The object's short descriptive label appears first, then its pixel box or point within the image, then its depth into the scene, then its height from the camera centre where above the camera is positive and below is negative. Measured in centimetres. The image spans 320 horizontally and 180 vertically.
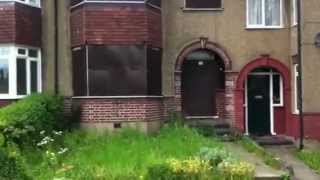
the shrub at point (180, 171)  1459 -174
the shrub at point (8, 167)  1229 -136
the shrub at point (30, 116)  1611 -70
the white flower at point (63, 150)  1720 -154
